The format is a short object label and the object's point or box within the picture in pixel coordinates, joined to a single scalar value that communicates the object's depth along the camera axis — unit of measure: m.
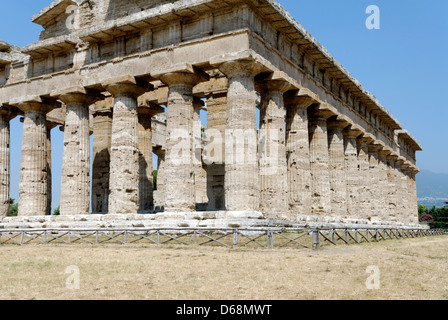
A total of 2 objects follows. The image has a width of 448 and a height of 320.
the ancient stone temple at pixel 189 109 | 22.61
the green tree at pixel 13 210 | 75.38
